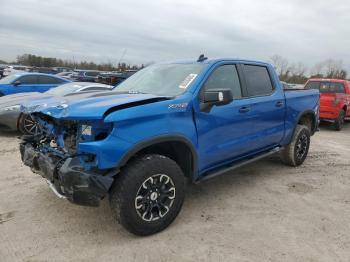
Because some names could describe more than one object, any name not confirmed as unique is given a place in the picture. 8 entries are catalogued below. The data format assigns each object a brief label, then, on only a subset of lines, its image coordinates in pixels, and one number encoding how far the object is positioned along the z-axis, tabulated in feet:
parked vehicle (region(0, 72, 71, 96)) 35.17
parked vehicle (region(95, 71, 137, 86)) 41.75
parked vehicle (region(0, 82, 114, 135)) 24.63
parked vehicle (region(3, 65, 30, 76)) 55.78
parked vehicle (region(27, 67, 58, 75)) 86.43
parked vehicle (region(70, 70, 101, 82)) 64.63
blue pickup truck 10.10
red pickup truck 36.60
